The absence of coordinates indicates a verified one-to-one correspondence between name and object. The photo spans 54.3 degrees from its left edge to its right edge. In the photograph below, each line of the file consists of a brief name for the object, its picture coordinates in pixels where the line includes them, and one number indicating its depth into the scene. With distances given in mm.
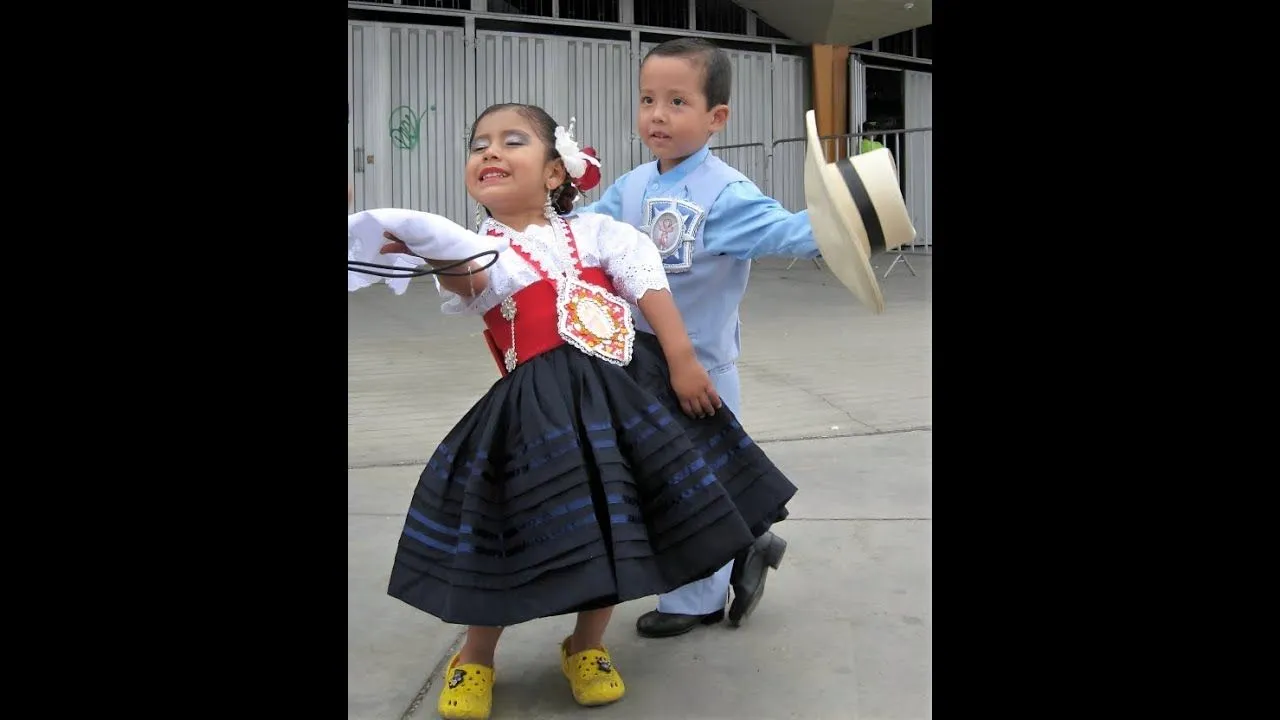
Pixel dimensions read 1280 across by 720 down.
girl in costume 2336
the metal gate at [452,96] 12289
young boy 2875
